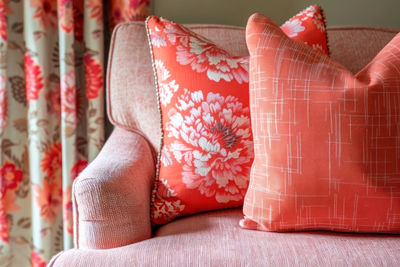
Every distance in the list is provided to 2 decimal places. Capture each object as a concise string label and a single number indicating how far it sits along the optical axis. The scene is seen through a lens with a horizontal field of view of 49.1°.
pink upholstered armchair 0.85
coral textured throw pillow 0.90
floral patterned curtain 1.43
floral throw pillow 1.05
